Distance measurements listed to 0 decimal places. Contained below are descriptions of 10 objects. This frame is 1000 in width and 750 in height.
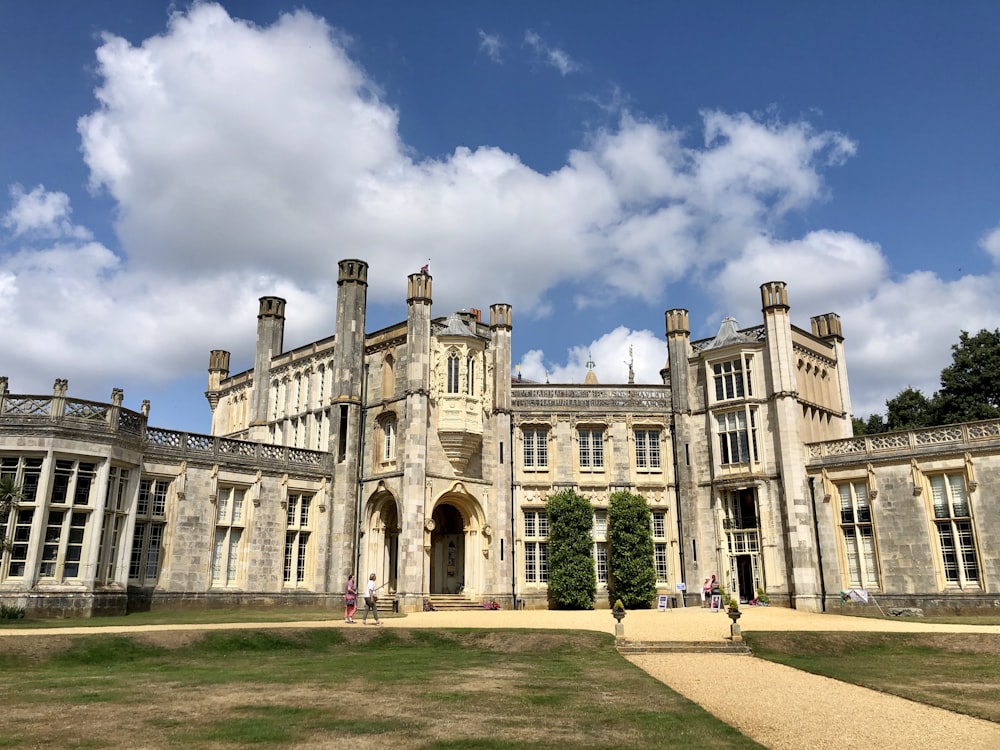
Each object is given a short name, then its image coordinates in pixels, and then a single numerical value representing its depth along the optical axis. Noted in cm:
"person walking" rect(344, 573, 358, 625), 2509
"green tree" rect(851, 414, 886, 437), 5252
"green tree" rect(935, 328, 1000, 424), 4525
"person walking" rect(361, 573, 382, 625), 2464
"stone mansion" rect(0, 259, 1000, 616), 3050
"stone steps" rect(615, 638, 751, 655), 1992
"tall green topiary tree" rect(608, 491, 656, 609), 3588
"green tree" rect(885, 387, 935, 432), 4778
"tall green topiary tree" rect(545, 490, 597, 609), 3603
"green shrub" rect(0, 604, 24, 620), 2247
